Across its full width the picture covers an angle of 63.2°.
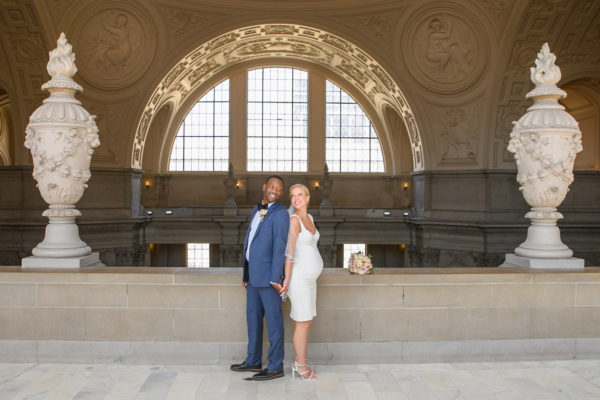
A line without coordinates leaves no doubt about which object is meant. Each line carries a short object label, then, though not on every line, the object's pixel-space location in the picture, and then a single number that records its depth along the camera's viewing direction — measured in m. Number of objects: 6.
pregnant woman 4.77
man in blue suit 4.83
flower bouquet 5.49
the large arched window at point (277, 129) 24.41
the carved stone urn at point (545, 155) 5.86
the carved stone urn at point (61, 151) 5.73
